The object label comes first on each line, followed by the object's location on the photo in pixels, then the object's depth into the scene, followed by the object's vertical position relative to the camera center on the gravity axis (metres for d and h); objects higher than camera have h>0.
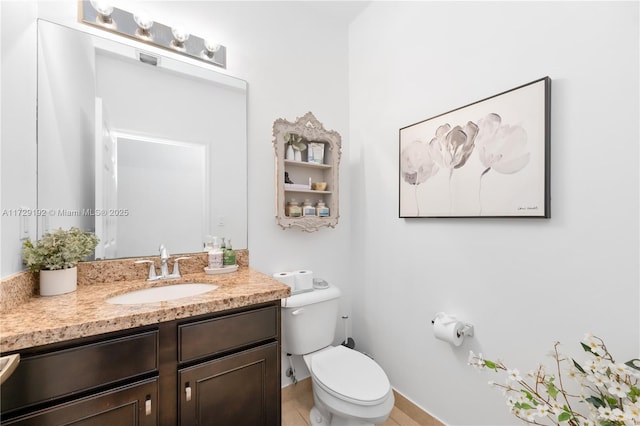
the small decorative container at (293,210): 1.80 +0.01
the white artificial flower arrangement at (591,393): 0.85 -0.61
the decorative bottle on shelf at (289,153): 1.81 +0.38
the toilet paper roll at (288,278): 1.70 -0.40
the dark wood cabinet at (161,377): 0.80 -0.55
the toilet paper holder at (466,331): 1.41 -0.60
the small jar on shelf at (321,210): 1.89 +0.01
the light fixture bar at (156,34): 1.34 +0.93
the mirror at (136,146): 1.26 +0.34
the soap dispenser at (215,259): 1.54 -0.26
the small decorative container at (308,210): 1.85 +0.01
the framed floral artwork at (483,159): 1.16 +0.26
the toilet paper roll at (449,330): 1.38 -0.60
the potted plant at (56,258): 1.09 -0.18
